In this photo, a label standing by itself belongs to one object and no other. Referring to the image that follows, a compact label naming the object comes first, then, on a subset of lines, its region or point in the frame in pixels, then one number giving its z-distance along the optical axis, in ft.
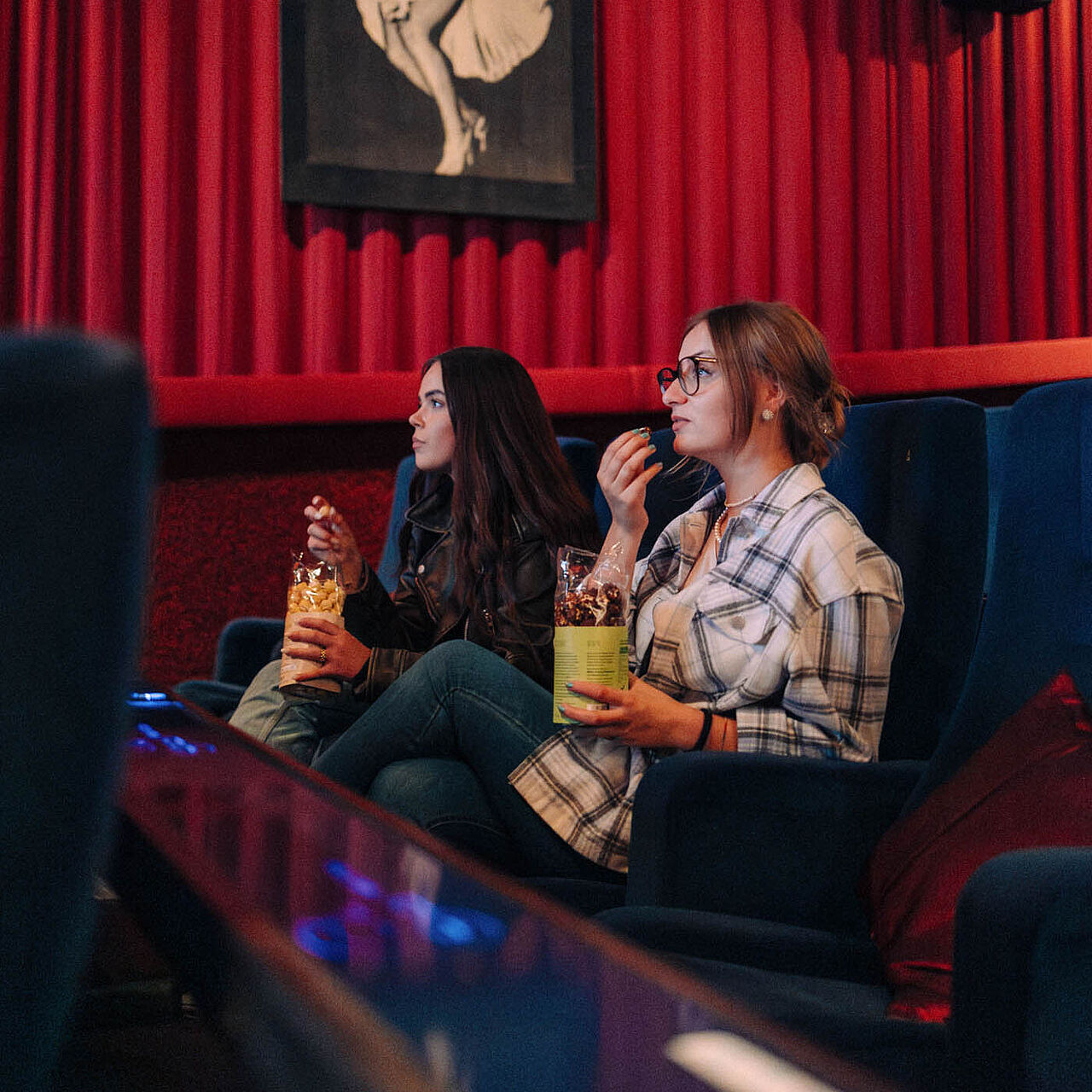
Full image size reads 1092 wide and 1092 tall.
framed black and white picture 10.66
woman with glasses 4.43
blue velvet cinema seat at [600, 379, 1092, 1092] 3.54
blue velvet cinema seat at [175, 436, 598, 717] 7.49
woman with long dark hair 5.88
